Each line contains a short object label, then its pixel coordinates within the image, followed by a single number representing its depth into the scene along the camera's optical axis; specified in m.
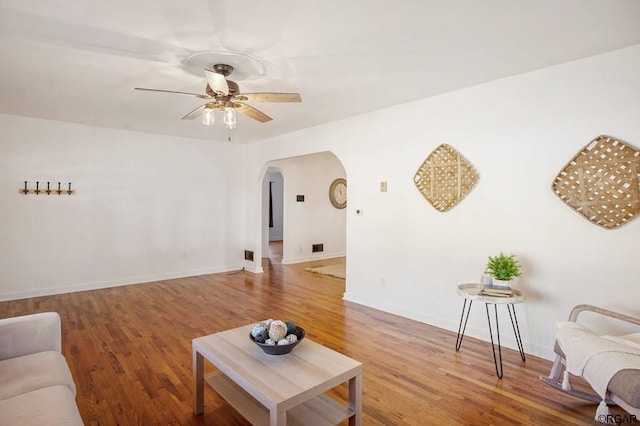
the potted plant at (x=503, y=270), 2.88
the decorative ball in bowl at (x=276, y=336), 1.89
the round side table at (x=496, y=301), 2.70
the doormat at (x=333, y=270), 6.22
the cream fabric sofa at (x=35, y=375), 1.44
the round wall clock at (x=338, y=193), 8.34
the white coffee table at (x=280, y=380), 1.60
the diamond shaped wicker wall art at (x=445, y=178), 3.49
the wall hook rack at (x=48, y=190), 4.73
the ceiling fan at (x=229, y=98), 2.74
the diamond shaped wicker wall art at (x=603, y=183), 2.54
